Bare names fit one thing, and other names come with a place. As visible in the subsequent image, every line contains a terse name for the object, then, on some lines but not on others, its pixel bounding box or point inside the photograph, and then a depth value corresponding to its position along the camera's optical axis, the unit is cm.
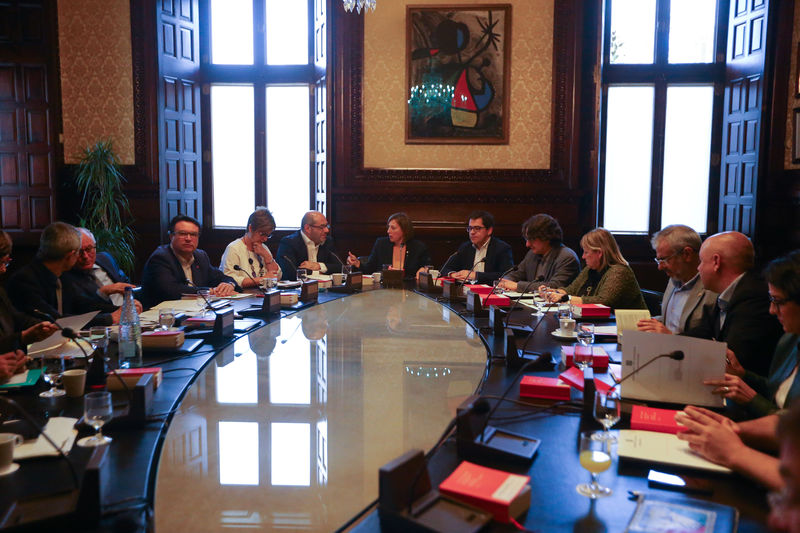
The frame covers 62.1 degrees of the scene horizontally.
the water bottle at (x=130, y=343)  266
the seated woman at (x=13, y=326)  269
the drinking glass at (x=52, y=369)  224
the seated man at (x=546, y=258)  490
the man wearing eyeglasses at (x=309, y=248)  571
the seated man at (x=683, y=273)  308
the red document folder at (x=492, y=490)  135
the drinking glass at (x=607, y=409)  181
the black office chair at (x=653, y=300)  414
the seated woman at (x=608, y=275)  400
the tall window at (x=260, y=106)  764
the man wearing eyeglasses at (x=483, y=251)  563
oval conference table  145
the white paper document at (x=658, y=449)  166
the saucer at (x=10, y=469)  158
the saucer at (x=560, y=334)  321
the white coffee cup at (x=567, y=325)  324
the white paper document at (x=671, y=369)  207
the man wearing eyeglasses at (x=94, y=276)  390
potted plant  648
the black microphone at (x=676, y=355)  208
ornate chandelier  432
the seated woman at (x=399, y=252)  586
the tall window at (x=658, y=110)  715
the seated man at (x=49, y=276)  346
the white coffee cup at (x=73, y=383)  219
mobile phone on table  153
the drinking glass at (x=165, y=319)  309
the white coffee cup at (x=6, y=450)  159
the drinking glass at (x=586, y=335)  268
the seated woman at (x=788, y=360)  202
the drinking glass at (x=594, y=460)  148
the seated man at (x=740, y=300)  256
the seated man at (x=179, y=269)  429
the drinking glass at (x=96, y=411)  174
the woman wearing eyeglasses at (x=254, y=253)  525
